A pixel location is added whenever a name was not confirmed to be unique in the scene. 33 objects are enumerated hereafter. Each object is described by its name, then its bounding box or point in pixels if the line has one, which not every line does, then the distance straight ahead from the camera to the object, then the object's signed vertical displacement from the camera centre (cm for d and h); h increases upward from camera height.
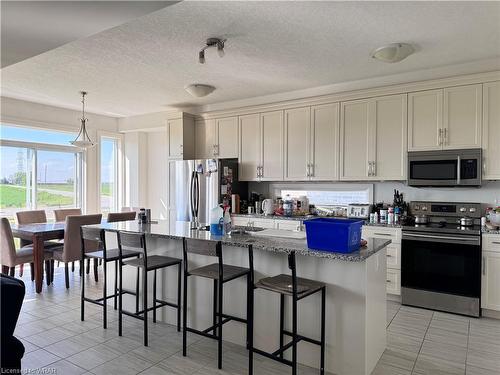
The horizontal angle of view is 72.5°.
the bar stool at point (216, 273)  242 -69
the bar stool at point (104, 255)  312 -70
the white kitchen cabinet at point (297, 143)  476 +56
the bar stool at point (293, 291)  214 -71
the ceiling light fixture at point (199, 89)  425 +117
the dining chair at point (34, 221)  450 -58
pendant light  468 +55
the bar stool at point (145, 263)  284 -70
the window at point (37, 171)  546 +19
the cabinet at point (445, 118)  369 +73
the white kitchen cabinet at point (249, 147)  520 +55
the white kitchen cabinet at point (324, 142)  454 +55
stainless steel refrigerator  512 -6
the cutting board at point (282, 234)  285 -44
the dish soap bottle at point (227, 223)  297 -35
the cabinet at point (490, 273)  338 -90
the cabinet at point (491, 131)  358 +55
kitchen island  232 -89
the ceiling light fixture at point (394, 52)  315 +122
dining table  409 -68
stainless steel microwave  366 +17
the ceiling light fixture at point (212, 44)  304 +126
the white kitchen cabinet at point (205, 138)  567 +74
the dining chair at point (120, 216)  488 -51
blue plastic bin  224 -35
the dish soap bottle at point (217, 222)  294 -34
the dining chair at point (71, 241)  422 -74
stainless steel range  346 -84
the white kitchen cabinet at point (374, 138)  409 +55
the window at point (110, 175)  680 +14
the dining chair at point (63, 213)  534 -50
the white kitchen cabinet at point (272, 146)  500 +54
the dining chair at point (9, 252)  405 -85
